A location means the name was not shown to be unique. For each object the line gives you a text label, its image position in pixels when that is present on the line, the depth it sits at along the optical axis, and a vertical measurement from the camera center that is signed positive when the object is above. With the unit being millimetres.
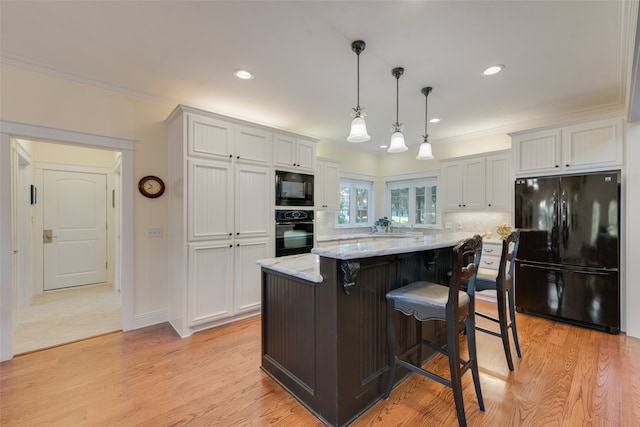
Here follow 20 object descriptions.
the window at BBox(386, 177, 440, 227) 5355 +220
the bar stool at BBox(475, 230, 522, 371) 2264 -635
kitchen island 1674 -749
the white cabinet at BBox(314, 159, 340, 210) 4727 +498
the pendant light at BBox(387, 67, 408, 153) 2685 +730
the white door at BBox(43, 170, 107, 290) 4555 -276
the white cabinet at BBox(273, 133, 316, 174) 3654 +826
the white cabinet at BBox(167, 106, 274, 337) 2955 -45
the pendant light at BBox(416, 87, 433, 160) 2959 +674
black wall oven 3693 -267
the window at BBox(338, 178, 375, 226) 5727 +216
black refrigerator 3002 -416
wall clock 3166 +306
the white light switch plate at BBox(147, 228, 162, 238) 3236 -233
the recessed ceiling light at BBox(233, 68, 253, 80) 2738 +1405
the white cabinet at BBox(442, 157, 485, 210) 4367 +479
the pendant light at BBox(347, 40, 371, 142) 2333 +733
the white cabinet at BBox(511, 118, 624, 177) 3057 +778
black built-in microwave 3678 +332
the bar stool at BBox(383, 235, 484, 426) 1646 -617
